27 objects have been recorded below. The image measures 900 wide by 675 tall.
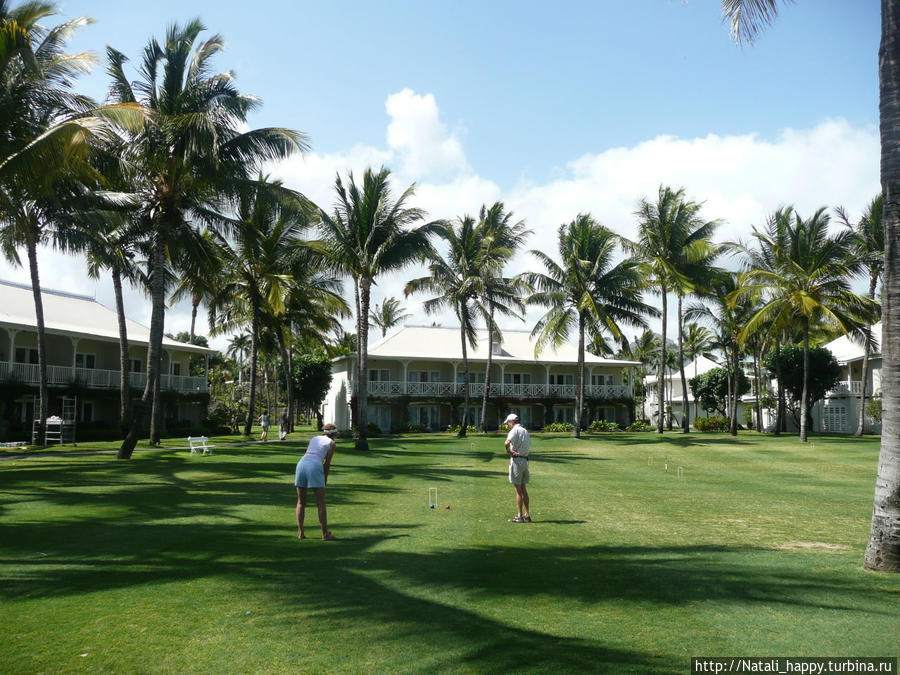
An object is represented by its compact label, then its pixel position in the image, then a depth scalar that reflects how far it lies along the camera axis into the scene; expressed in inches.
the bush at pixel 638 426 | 1852.9
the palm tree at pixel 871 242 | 1408.7
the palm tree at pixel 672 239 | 1523.1
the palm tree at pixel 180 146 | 808.9
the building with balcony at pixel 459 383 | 1803.6
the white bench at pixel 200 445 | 912.0
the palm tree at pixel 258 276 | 1262.3
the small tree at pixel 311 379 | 1809.8
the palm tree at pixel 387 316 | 2681.1
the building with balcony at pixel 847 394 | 1717.5
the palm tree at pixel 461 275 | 1491.1
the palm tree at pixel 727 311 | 1592.3
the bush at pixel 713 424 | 1929.1
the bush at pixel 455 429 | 1785.2
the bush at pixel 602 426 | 1820.9
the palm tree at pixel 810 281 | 1327.5
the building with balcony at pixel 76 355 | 1234.0
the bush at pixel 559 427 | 1778.3
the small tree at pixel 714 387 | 2320.4
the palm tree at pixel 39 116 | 523.7
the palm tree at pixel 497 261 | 1562.5
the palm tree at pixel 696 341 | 2679.6
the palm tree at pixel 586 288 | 1478.8
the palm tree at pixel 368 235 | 1079.6
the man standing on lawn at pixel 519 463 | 436.5
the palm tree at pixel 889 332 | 310.5
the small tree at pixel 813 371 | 1665.8
